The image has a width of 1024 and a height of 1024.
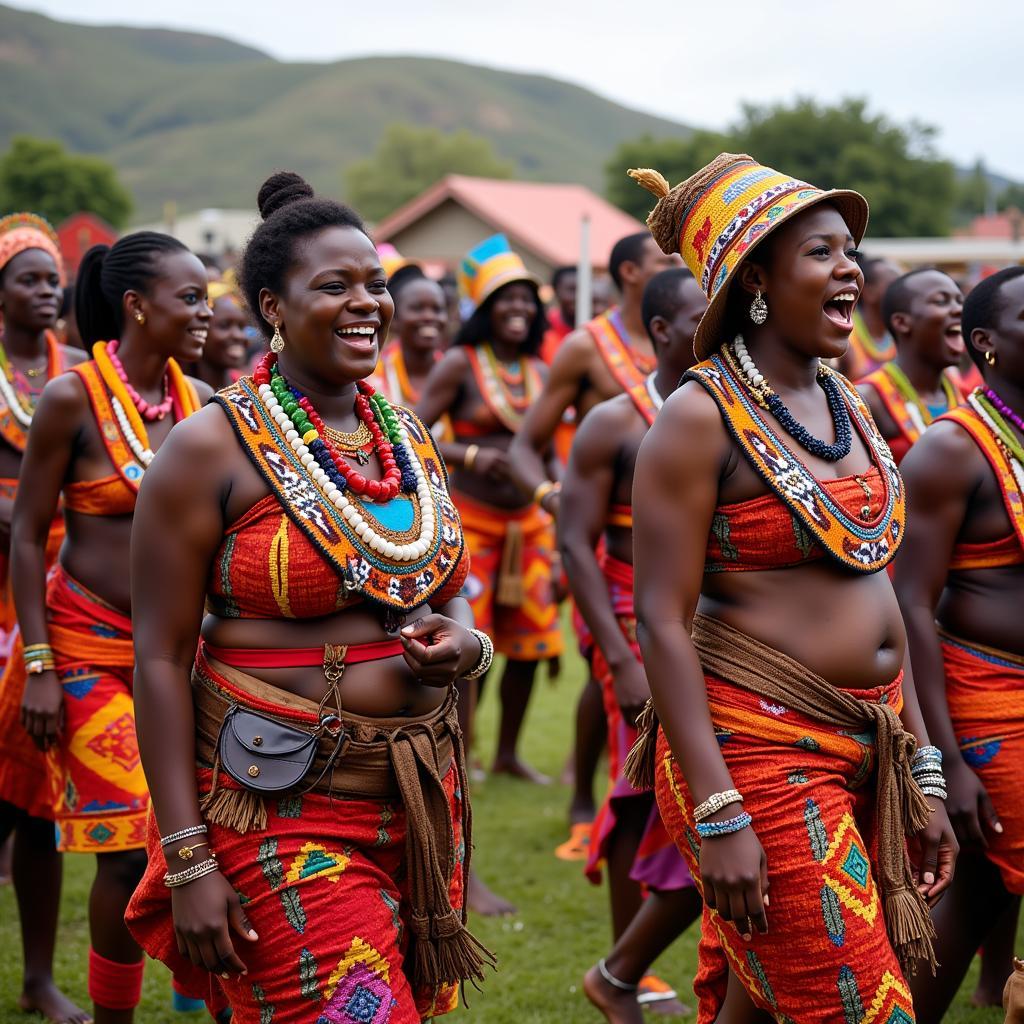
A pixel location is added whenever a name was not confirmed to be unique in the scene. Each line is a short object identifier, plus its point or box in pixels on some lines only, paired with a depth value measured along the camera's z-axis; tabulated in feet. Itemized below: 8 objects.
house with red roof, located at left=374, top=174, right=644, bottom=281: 125.29
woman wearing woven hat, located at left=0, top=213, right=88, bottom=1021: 15.47
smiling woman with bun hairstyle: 9.57
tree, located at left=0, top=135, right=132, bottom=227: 191.42
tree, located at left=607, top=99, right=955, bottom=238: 199.41
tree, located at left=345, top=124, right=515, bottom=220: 309.42
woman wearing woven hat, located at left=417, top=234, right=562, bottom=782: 24.52
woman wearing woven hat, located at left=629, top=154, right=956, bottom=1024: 9.57
